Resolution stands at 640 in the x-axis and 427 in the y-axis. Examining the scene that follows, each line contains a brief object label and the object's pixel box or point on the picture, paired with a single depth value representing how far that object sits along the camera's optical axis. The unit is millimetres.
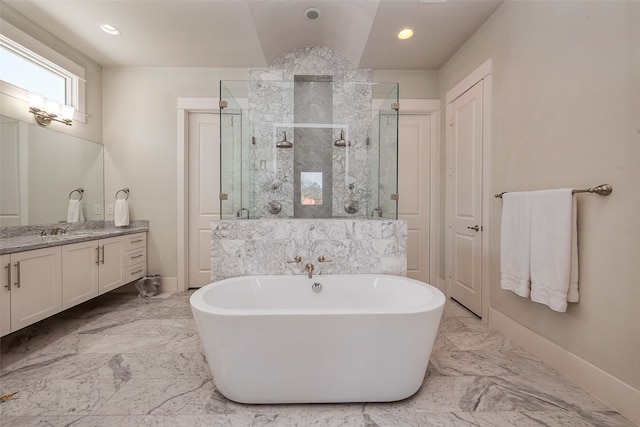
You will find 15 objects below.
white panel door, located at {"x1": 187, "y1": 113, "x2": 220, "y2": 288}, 3084
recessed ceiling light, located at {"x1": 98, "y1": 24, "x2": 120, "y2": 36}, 2277
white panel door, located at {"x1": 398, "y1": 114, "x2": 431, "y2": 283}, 3072
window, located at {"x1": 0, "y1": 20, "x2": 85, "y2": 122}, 2055
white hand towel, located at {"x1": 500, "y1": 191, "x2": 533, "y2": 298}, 1662
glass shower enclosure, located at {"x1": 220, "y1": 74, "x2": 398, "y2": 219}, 2145
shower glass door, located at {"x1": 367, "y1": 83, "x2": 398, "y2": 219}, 2117
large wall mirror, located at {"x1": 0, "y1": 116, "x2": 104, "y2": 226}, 2027
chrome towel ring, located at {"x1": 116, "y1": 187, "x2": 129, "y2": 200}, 2969
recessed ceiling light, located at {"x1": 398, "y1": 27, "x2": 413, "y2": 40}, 2277
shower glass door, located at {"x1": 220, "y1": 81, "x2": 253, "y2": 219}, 2064
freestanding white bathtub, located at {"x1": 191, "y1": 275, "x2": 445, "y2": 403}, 1210
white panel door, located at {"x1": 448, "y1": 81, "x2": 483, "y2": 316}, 2318
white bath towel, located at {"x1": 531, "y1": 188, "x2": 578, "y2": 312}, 1421
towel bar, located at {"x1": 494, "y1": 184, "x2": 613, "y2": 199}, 1280
